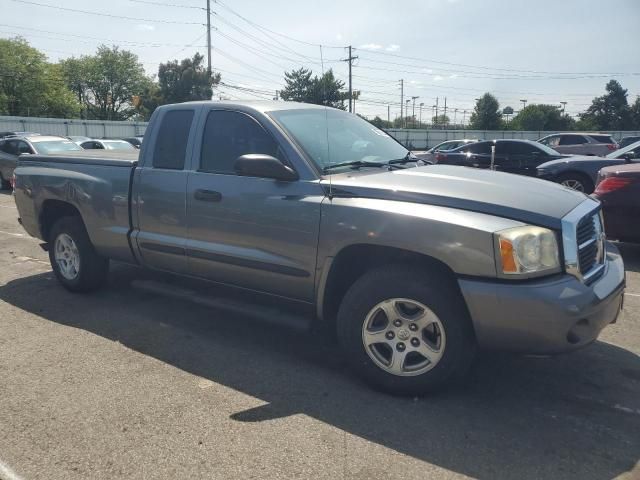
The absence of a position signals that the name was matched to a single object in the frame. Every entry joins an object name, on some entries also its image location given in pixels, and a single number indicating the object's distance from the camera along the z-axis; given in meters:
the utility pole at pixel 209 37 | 43.96
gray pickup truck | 3.03
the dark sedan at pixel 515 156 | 13.77
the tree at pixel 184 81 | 46.75
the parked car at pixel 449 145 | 23.15
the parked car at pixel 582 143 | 20.14
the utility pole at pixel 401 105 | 100.38
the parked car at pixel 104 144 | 17.51
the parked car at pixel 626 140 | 21.42
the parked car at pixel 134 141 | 21.84
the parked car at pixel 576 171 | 10.30
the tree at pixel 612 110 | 71.19
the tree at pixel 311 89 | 53.87
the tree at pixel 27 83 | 68.19
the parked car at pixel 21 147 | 14.49
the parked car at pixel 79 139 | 19.11
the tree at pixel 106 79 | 88.25
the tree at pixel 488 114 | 78.50
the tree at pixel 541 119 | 77.25
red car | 6.63
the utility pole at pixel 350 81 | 51.37
